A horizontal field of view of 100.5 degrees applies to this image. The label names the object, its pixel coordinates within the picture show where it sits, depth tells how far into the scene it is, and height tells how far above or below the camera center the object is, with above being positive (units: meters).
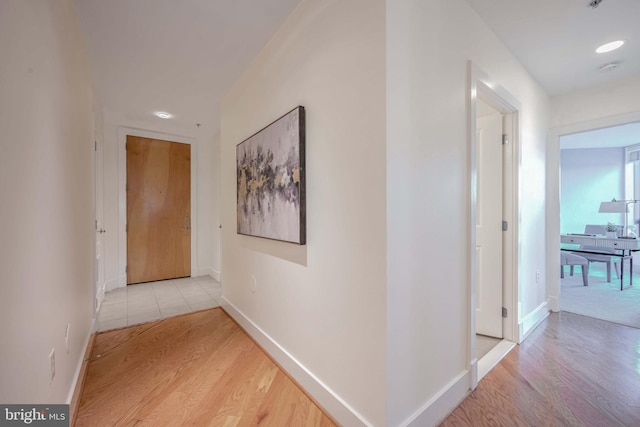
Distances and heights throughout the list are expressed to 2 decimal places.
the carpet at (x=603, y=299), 2.86 -1.12
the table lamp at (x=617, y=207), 4.92 +0.08
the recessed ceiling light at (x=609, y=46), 2.04 +1.30
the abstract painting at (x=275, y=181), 1.66 +0.23
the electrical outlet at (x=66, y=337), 1.44 -0.68
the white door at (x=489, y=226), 2.29 -0.12
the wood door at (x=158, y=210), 4.06 +0.04
